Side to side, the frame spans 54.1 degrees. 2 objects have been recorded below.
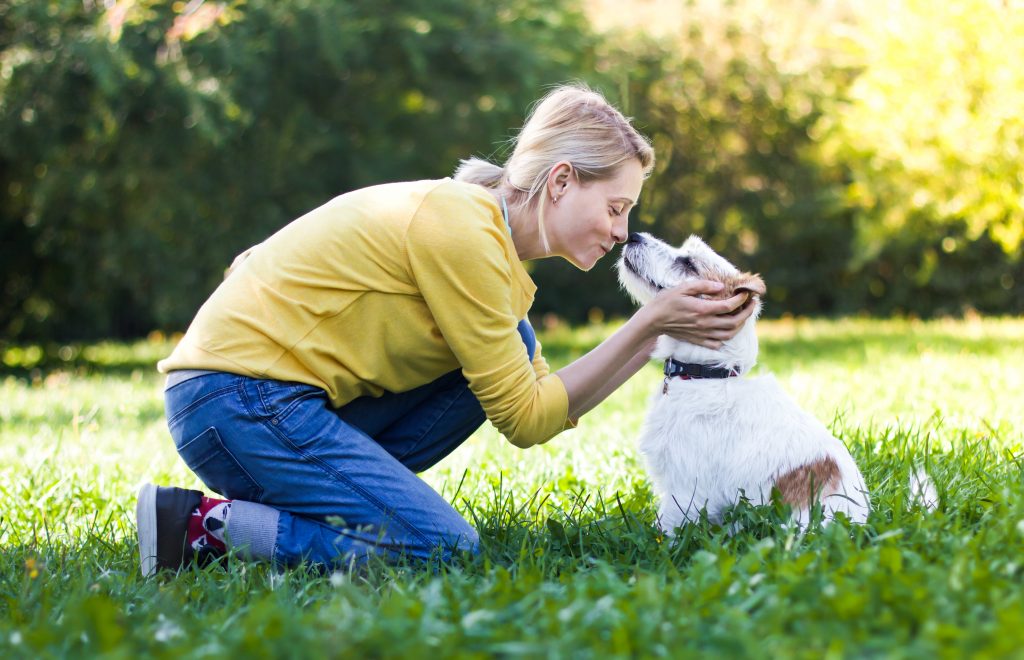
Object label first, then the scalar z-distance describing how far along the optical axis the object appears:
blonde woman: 2.94
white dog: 2.98
